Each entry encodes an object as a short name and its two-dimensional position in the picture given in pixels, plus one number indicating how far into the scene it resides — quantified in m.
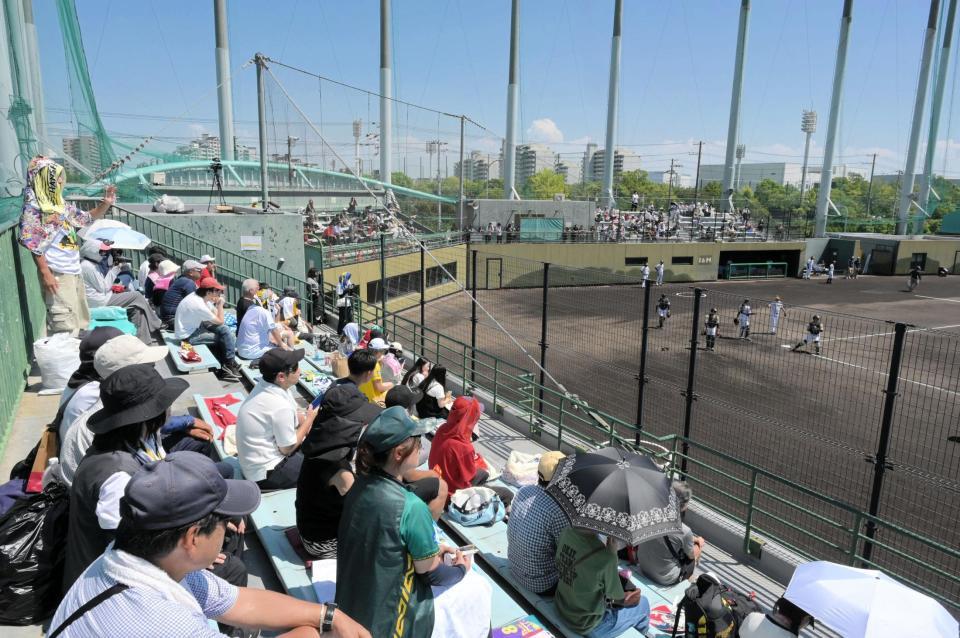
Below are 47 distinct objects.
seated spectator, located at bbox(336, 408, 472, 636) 2.66
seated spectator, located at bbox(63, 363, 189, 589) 2.56
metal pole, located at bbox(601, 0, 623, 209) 44.62
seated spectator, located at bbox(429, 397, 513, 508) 5.52
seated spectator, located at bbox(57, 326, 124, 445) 3.56
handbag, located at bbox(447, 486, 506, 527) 5.16
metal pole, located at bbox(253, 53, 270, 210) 13.60
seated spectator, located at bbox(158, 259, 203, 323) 9.97
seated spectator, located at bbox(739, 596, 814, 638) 3.25
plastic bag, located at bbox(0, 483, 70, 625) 2.98
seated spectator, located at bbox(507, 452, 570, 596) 3.99
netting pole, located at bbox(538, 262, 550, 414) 9.32
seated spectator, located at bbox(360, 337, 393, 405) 7.10
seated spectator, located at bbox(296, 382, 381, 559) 3.55
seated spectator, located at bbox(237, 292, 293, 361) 8.88
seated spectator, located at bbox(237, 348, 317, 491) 4.49
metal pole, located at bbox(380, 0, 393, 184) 38.59
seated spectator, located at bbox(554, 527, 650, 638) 3.65
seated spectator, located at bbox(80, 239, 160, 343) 8.71
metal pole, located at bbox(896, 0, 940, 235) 46.59
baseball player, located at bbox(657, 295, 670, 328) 16.62
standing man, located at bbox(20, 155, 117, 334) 6.62
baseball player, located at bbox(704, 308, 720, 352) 18.44
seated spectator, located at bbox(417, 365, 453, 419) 7.71
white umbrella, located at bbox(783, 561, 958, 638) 2.96
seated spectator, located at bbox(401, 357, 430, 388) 8.13
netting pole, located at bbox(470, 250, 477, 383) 9.70
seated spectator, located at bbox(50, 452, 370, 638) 1.61
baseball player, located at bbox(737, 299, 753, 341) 19.16
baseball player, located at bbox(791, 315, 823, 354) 12.86
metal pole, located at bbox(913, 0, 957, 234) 48.53
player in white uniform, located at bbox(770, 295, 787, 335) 15.20
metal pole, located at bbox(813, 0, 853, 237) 45.16
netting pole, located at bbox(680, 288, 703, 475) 7.01
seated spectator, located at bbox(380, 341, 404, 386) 8.58
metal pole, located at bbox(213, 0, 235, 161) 31.52
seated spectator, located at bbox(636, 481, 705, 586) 4.67
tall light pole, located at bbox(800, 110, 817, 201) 101.88
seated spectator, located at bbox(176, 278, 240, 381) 8.60
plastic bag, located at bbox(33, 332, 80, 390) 6.54
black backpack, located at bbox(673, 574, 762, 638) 3.51
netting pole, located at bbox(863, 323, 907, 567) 5.42
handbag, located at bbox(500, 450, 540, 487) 6.21
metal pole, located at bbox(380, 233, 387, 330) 13.07
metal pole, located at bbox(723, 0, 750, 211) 47.66
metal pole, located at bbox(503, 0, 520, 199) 41.50
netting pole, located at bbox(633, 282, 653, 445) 7.71
